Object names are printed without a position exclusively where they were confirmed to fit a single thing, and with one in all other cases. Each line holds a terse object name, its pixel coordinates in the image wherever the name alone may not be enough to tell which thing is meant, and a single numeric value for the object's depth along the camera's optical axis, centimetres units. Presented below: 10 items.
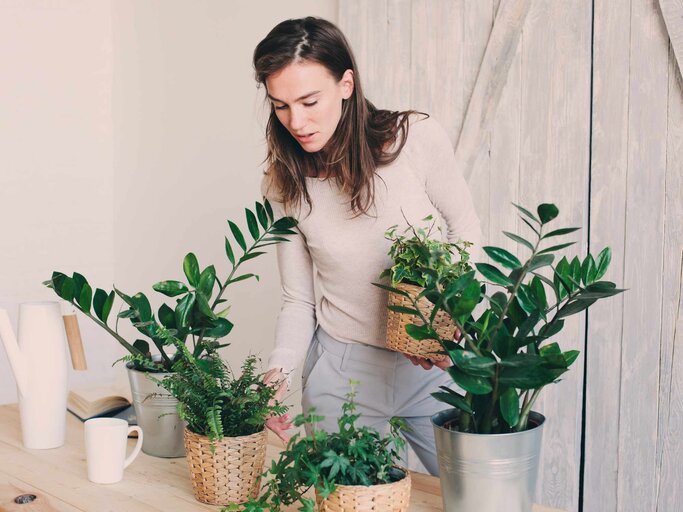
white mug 153
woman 190
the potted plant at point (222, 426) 142
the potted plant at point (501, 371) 119
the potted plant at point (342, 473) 122
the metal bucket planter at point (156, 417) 166
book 197
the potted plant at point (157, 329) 163
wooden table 144
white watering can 174
